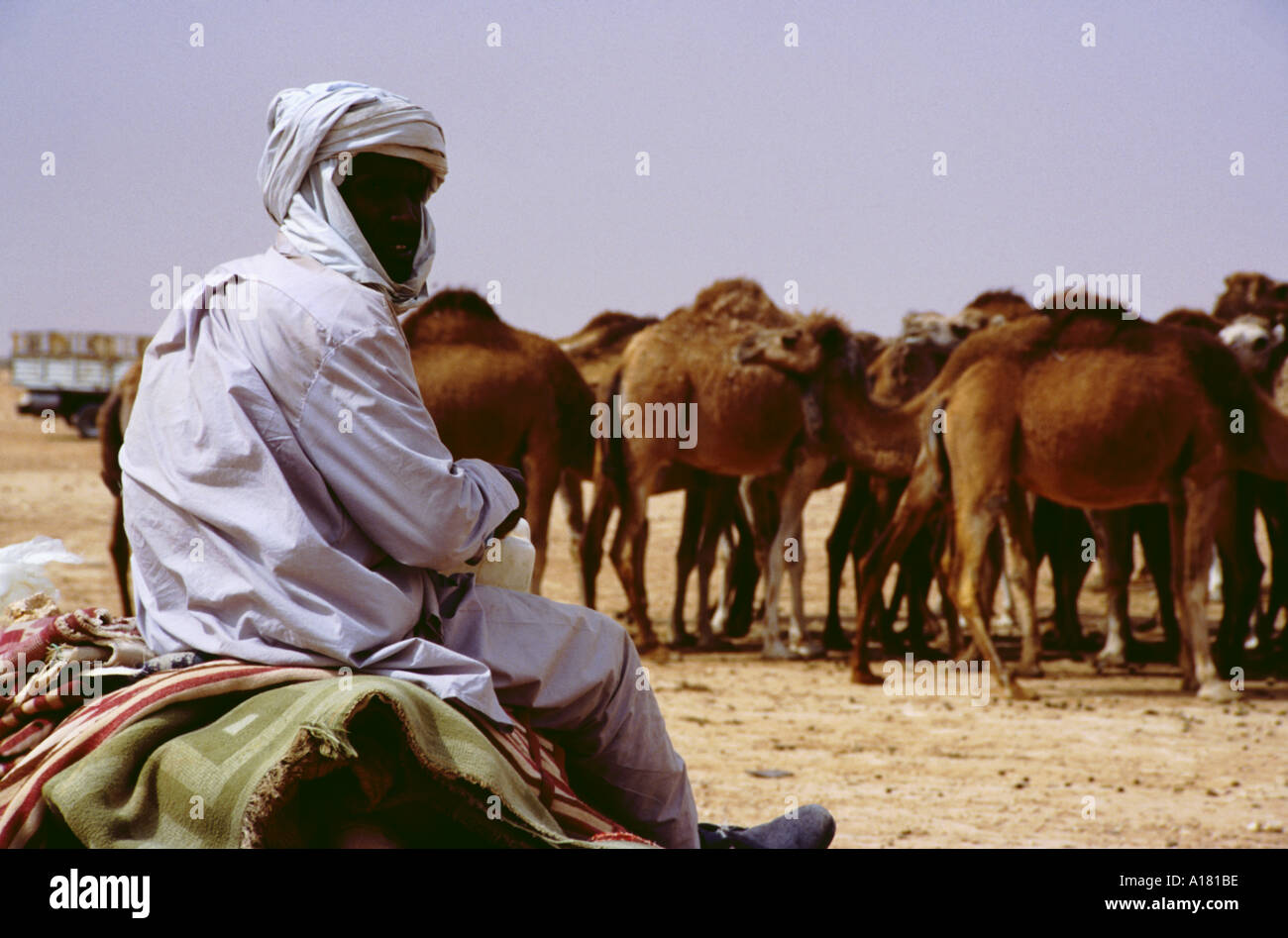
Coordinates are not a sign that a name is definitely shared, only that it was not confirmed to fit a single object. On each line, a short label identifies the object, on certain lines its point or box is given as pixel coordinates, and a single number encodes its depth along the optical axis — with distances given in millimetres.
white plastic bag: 3988
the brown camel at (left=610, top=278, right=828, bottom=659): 11844
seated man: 3062
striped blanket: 2777
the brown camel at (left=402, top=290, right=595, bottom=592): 11141
